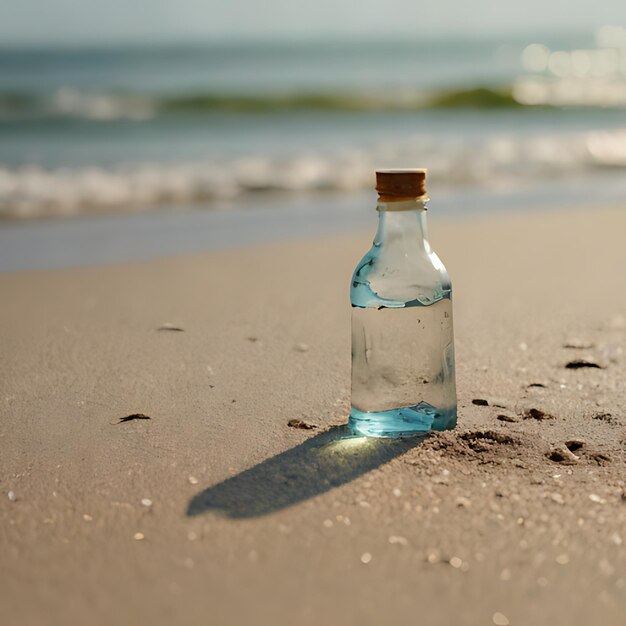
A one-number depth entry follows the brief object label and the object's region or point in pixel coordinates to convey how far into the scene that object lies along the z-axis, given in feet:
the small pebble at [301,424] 2.31
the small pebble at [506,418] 2.32
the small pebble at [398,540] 1.78
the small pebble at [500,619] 1.56
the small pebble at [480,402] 2.42
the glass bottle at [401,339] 2.17
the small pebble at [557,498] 1.92
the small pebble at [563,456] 2.11
